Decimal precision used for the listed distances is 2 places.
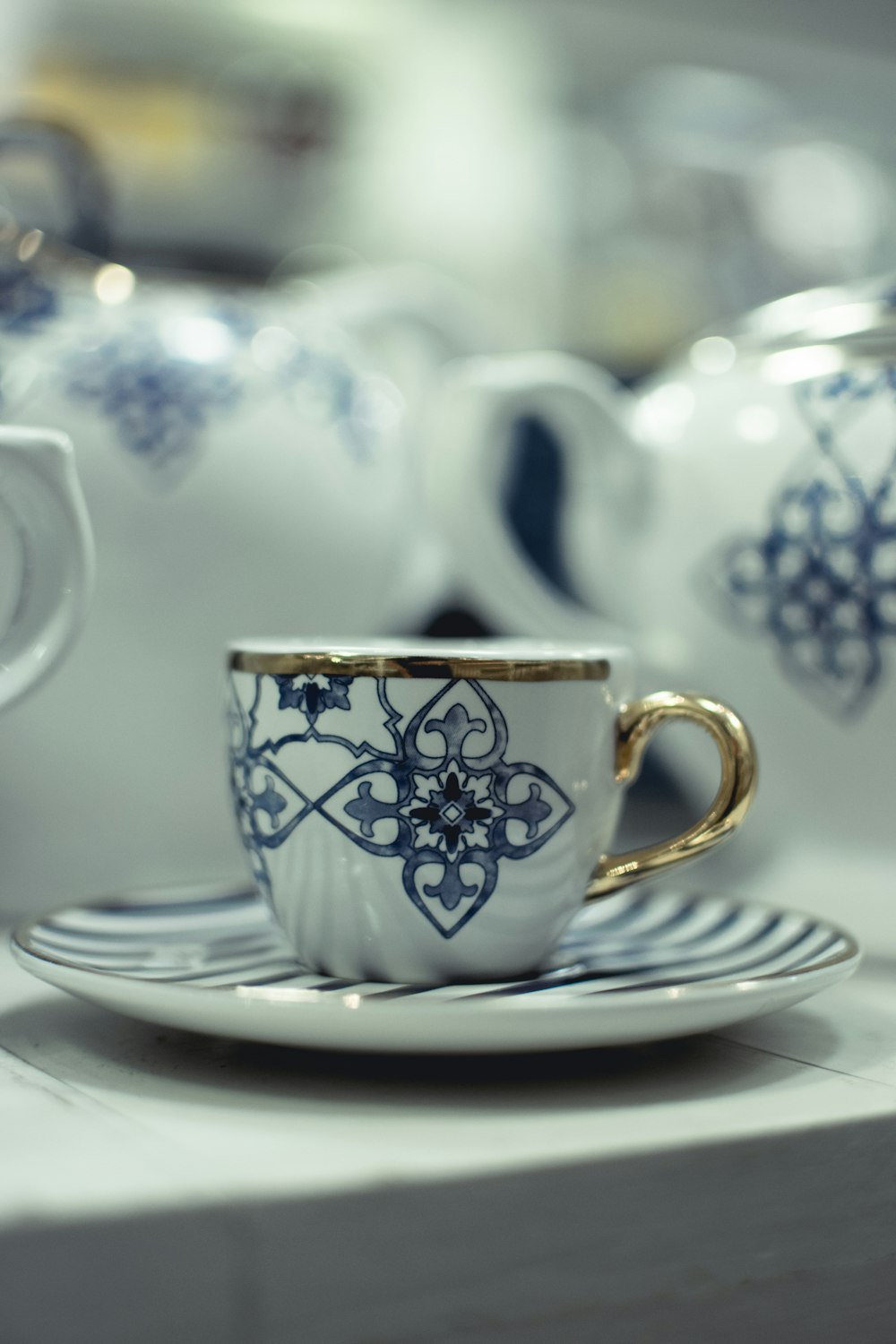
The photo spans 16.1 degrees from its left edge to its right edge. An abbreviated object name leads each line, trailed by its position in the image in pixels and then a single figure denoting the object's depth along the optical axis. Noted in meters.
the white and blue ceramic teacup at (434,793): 0.49
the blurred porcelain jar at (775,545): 0.56
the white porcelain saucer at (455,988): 0.46
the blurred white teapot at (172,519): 0.57
